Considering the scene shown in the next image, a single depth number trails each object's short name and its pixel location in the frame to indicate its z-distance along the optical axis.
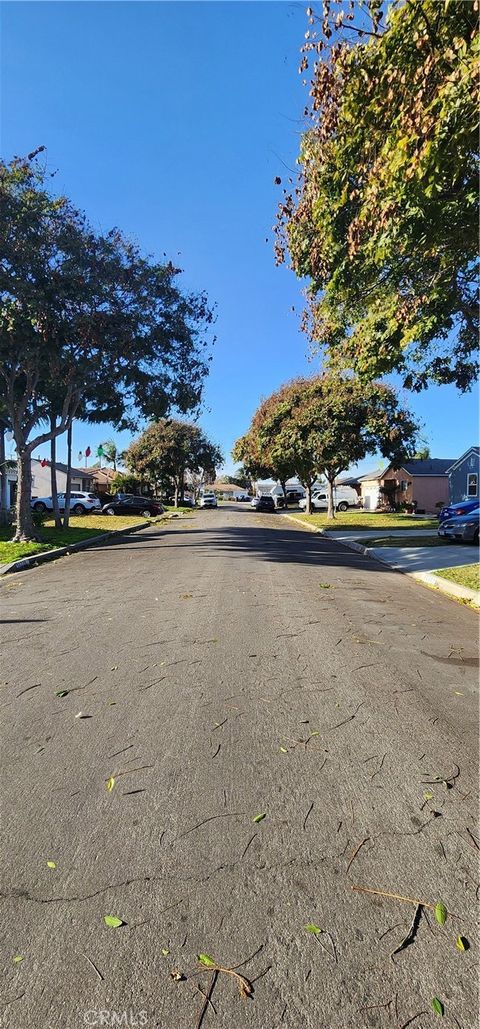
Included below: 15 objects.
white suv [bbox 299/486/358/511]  55.78
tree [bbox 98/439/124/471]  94.39
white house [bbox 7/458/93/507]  56.59
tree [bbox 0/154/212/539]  14.48
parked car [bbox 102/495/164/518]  39.22
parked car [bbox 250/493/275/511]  51.69
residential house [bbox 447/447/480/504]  37.78
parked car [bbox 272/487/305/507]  68.53
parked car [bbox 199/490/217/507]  67.94
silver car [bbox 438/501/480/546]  16.31
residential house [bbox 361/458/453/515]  46.03
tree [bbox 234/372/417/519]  28.47
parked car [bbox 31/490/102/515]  41.59
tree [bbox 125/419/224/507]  56.44
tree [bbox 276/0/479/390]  5.25
